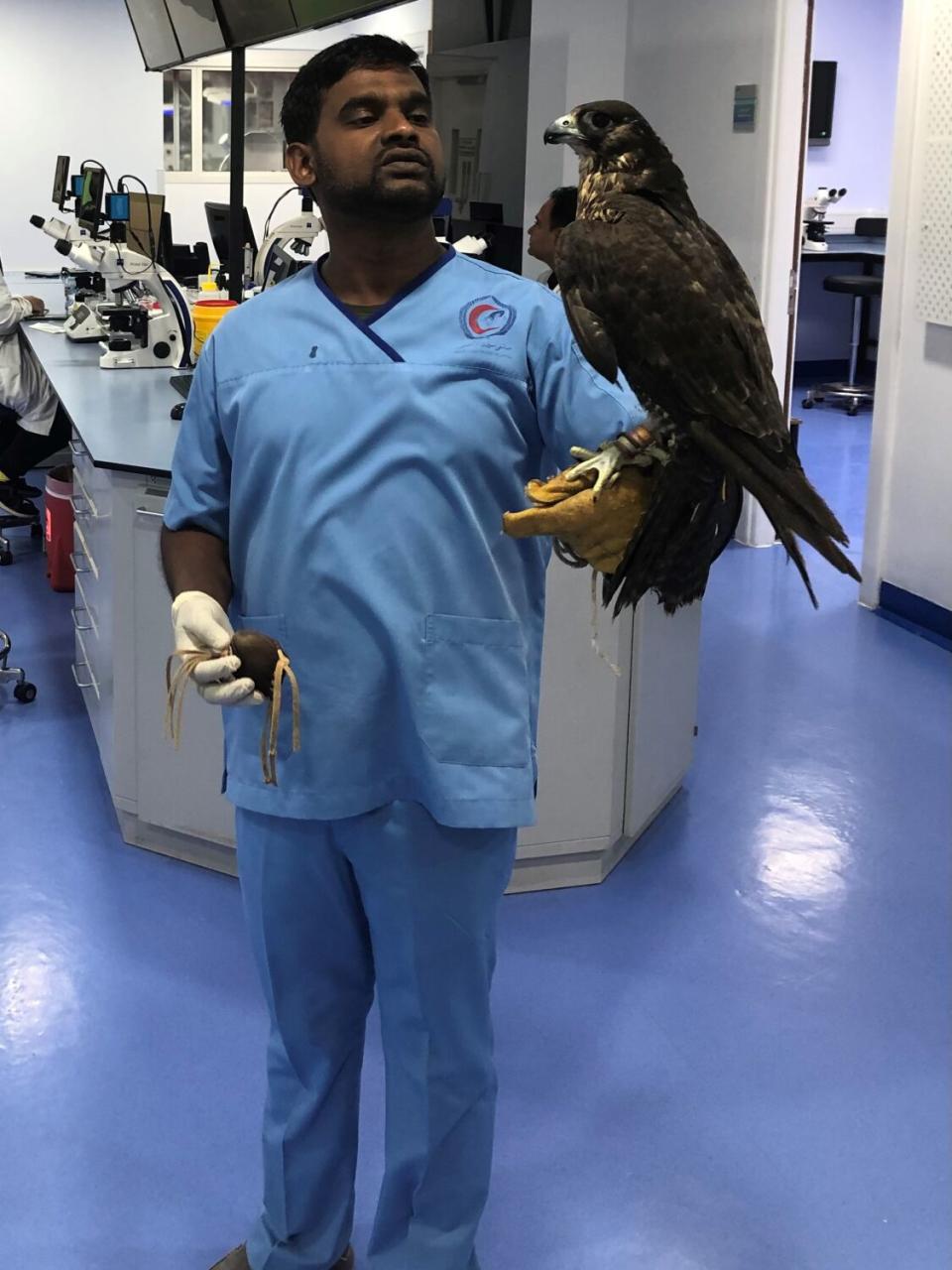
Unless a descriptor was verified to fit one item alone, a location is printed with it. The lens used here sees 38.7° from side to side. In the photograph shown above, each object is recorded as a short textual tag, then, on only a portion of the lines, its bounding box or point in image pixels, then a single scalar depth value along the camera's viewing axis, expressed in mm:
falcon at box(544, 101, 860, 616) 1033
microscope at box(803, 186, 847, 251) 8258
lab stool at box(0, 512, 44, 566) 5004
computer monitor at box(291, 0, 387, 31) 2914
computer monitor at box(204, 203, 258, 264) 5285
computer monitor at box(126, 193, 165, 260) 5168
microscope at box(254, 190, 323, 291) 4043
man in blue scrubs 1394
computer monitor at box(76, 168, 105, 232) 5141
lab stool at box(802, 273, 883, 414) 8023
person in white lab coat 4848
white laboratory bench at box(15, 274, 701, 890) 2701
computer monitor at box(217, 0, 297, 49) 3266
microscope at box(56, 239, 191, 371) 4137
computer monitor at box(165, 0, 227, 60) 3727
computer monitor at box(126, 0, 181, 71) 4484
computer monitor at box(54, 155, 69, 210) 5773
